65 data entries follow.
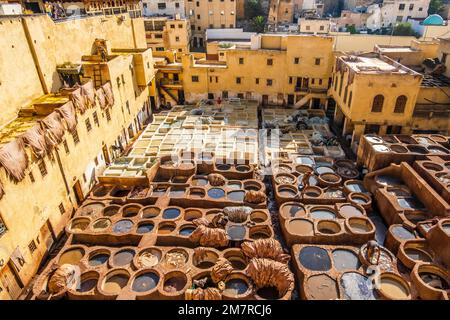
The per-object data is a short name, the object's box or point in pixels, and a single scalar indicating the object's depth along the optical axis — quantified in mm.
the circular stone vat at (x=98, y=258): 17875
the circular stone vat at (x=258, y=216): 20656
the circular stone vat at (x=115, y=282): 16188
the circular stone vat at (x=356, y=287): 15141
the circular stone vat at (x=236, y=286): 15904
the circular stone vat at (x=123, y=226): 19844
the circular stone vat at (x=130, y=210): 21531
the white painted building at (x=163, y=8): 59850
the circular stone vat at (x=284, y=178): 24034
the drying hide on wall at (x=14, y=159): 15094
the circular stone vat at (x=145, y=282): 16047
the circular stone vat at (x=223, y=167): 25697
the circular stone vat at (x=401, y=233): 18608
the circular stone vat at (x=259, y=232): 19469
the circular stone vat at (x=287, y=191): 22491
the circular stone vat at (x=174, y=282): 16141
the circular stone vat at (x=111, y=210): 21469
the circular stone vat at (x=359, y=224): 19531
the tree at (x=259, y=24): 60281
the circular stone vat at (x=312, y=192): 22741
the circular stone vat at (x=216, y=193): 22625
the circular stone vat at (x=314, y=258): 16969
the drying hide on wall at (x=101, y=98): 24666
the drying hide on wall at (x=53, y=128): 18359
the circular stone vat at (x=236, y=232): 18891
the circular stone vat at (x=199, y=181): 24125
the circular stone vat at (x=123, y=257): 17577
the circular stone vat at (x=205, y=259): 17688
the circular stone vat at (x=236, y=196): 22327
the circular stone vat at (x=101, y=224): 20047
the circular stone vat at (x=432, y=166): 22197
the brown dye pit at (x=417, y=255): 17402
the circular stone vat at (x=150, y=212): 21375
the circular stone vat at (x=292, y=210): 20562
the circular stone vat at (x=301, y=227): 19047
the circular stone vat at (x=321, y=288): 15188
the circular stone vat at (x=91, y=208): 21328
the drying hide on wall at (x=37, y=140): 16850
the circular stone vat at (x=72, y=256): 18047
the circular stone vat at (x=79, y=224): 20278
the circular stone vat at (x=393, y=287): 15219
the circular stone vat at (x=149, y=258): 17281
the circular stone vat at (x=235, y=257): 17859
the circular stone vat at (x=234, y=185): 23692
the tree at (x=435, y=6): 62844
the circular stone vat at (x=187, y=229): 19595
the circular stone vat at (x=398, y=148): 24391
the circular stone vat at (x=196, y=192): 23070
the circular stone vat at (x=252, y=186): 23688
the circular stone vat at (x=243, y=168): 25391
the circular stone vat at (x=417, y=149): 24466
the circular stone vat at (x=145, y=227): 19925
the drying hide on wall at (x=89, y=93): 22453
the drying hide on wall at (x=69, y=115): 19925
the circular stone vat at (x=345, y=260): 17031
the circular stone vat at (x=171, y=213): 21031
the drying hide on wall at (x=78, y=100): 21312
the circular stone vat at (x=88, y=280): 16672
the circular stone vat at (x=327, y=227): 19609
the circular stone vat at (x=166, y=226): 19844
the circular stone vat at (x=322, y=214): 20703
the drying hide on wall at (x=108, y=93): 25658
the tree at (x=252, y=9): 65625
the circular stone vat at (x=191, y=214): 21162
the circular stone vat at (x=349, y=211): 20375
